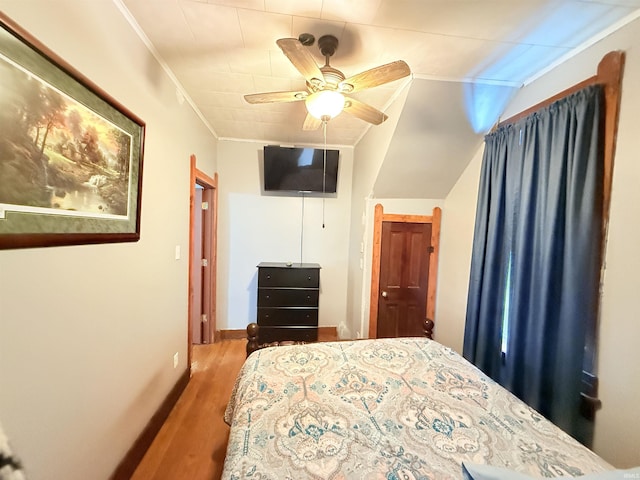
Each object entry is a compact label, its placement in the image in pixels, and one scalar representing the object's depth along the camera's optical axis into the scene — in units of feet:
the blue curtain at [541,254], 4.82
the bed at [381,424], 3.24
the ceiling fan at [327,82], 4.59
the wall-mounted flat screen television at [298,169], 10.94
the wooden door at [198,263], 10.86
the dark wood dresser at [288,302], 10.68
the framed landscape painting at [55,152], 2.83
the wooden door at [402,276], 9.97
